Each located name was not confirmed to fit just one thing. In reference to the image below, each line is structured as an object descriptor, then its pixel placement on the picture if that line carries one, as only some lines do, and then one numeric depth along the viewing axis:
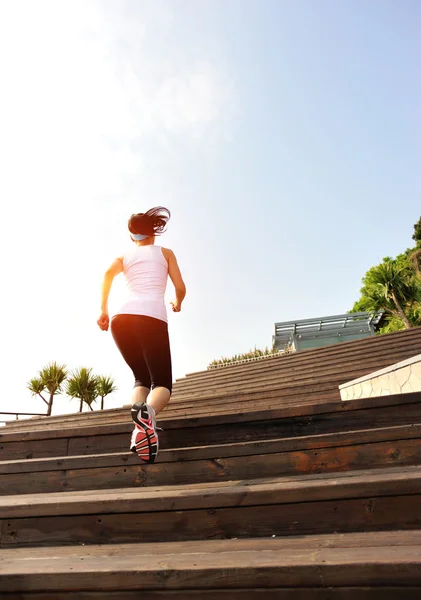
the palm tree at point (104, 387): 25.77
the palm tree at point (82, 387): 24.44
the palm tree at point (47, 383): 22.92
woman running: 2.32
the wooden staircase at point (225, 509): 1.20
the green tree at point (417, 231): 32.44
